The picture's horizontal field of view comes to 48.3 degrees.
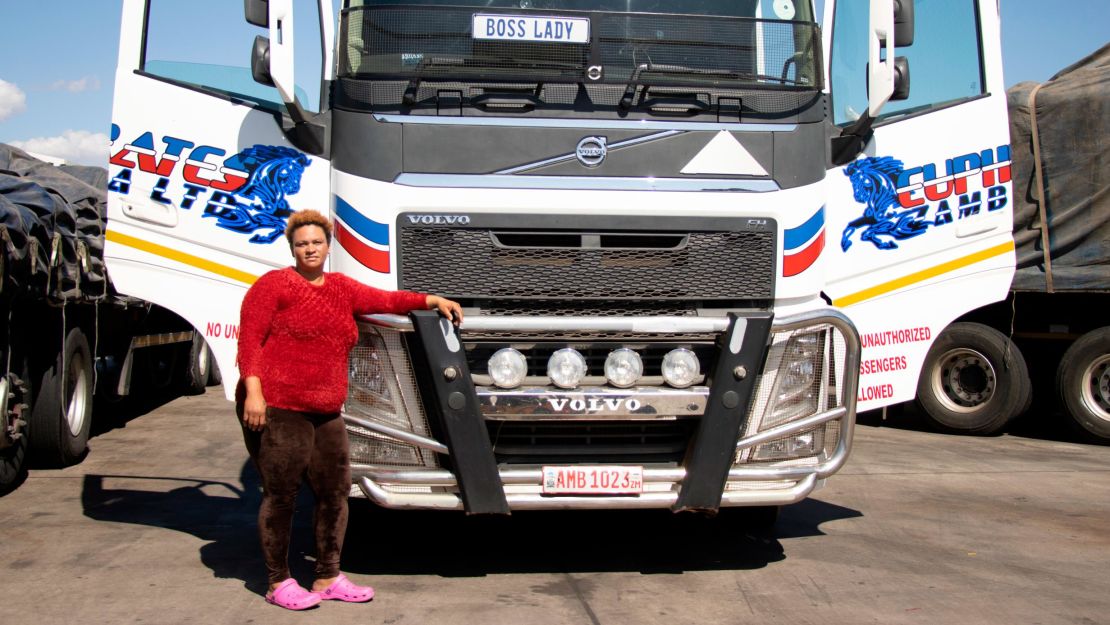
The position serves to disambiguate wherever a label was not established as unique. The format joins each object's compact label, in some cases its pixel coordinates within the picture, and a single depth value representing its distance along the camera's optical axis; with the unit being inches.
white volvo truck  215.5
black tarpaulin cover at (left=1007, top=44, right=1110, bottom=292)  432.8
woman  206.2
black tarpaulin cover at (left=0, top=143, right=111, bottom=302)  303.6
